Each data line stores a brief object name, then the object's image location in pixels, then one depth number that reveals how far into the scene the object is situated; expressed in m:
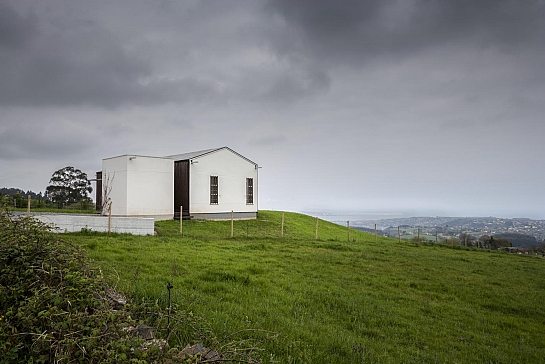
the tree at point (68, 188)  35.81
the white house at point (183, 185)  21.64
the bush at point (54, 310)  2.66
